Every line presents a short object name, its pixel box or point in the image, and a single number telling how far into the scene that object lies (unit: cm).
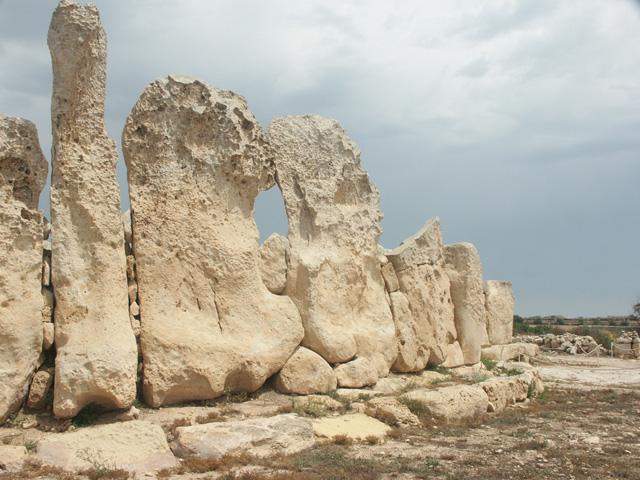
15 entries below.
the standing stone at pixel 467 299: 1144
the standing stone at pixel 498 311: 1738
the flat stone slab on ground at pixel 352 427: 597
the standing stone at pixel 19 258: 563
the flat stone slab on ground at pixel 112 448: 477
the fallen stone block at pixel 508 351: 1434
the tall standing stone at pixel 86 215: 583
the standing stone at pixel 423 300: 984
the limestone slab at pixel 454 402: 702
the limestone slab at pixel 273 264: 796
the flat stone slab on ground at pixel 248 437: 512
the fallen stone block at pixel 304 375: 738
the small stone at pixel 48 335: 596
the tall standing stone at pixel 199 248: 658
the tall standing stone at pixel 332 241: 812
